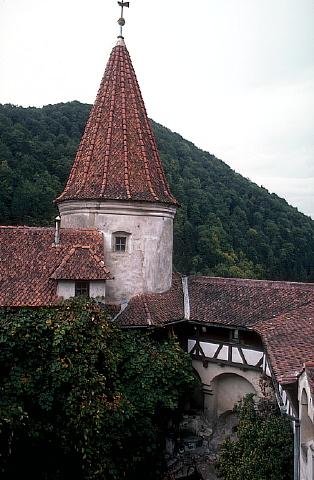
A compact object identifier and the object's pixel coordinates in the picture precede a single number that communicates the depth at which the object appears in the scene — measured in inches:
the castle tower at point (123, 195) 719.7
